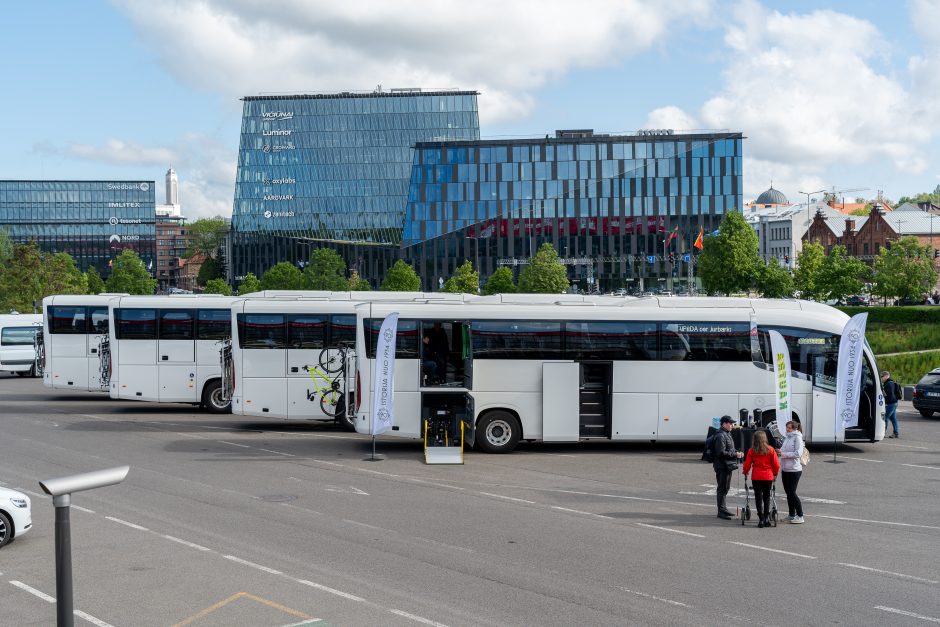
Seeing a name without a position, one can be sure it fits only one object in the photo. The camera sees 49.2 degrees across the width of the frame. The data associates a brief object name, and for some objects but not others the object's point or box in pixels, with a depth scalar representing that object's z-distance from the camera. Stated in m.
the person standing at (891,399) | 27.02
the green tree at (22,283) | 74.12
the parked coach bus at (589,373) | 23.61
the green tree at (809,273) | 85.94
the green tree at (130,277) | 117.44
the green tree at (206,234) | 193.38
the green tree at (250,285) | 99.12
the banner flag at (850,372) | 22.81
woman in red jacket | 15.73
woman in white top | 16.16
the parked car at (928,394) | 31.62
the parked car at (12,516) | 14.45
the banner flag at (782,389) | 21.34
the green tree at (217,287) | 109.12
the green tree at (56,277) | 76.44
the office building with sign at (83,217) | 162.38
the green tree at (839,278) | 83.44
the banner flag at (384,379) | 22.72
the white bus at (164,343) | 31.48
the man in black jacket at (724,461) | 16.70
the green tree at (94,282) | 125.00
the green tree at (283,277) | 101.56
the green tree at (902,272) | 84.00
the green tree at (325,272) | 98.94
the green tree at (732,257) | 83.75
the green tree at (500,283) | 89.66
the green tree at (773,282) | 84.06
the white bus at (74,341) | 35.03
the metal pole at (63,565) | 6.80
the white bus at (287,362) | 27.53
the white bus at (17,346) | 49.06
